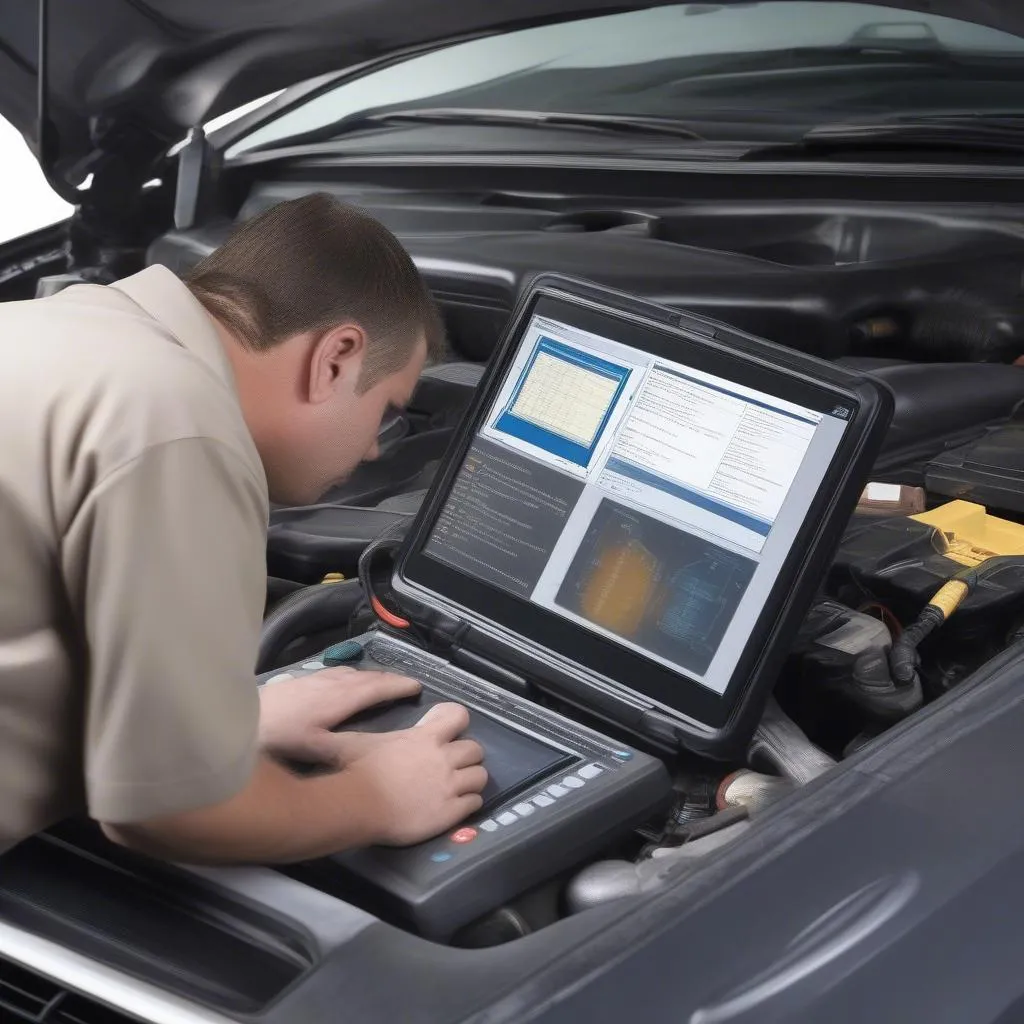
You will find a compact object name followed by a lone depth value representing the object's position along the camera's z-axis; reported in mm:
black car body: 695
